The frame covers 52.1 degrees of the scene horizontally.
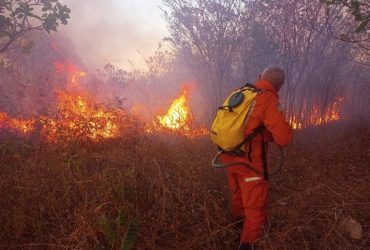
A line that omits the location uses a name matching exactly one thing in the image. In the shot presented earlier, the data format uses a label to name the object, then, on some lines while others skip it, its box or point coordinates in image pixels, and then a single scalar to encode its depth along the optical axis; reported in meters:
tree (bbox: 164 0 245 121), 10.14
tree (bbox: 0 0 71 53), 5.31
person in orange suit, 3.45
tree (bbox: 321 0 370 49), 8.64
